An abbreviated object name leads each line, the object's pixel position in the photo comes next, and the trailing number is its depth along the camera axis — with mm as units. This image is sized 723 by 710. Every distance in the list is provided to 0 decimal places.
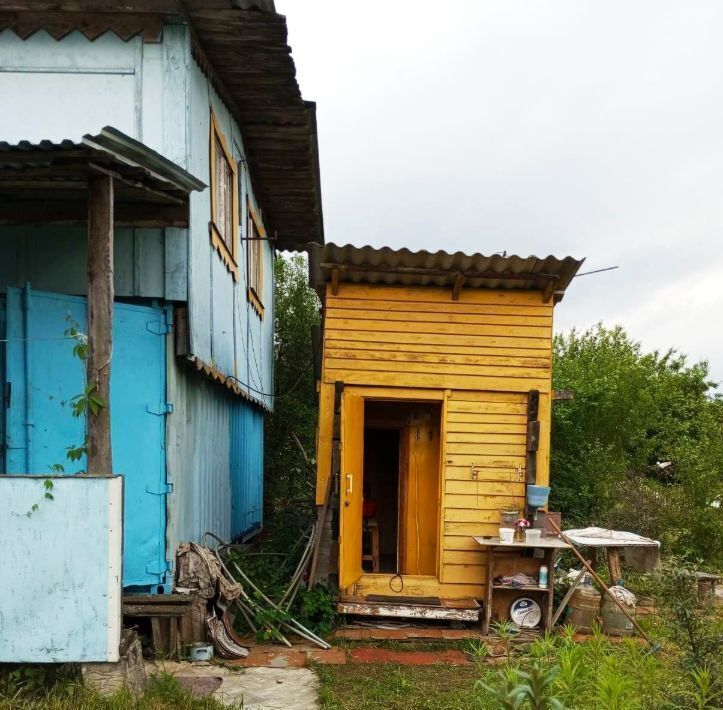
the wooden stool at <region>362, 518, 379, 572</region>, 10340
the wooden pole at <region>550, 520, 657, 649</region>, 7141
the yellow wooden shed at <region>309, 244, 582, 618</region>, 8102
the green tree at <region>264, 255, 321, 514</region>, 16016
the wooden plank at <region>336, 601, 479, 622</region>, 7684
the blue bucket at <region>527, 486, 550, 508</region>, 7965
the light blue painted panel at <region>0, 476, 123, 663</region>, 4848
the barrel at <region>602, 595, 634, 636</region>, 7754
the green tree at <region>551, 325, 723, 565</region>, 11266
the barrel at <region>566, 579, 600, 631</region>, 7930
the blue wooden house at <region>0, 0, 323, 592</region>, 6141
